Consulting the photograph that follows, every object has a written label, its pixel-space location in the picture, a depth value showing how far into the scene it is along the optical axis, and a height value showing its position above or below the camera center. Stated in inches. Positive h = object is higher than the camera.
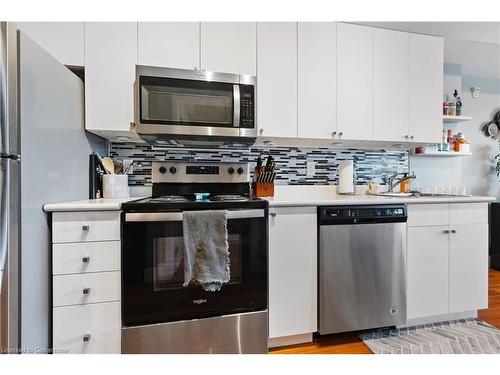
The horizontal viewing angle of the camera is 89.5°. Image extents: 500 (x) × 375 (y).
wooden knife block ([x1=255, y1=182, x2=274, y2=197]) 76.1 -1.6
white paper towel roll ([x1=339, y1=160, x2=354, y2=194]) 85.0 +2.6
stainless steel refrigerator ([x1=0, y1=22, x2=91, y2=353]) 40.1 +1.6
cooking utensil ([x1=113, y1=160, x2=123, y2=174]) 73.0 +5.2
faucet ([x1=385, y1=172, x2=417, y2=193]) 87.0 +1.4
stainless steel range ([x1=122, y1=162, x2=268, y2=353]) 52.3 -22.8
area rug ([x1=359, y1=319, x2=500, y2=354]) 61.1 -40.5
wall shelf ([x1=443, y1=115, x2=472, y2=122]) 92.7 +24.5
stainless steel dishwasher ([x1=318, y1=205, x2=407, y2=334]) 62.5 -21.2
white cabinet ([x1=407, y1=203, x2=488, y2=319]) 68.7 -21.3
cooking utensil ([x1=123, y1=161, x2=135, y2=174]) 74.4 +4.7
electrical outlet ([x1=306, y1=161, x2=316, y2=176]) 88.0 +5.8
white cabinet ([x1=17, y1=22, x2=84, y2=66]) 62.1 +36.3
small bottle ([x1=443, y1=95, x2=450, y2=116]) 96.7 +29.0
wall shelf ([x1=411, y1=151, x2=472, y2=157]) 95.4 +11.5
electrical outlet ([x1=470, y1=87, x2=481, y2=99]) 120.9 +44.4
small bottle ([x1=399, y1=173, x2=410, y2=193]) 91.3 -0.5
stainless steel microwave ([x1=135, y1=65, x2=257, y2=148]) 59.3 +19.2
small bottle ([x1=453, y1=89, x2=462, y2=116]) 98.7 +30.5
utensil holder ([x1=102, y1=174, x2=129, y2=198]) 67.6 -0.3
